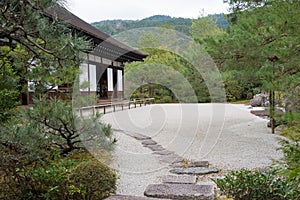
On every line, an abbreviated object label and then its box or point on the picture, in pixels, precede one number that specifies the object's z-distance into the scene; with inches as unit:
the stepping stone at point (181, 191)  107.0
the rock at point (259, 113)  392.0
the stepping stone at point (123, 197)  98.9
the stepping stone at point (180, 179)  131.9
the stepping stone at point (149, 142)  226.4
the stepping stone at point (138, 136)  242.8
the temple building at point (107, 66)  385.0
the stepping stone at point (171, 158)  177.9
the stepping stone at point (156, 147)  209.0
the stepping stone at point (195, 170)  150.4
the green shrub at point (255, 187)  94.3
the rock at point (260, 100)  549.0
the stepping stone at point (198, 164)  166.9
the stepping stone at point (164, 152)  197.8
